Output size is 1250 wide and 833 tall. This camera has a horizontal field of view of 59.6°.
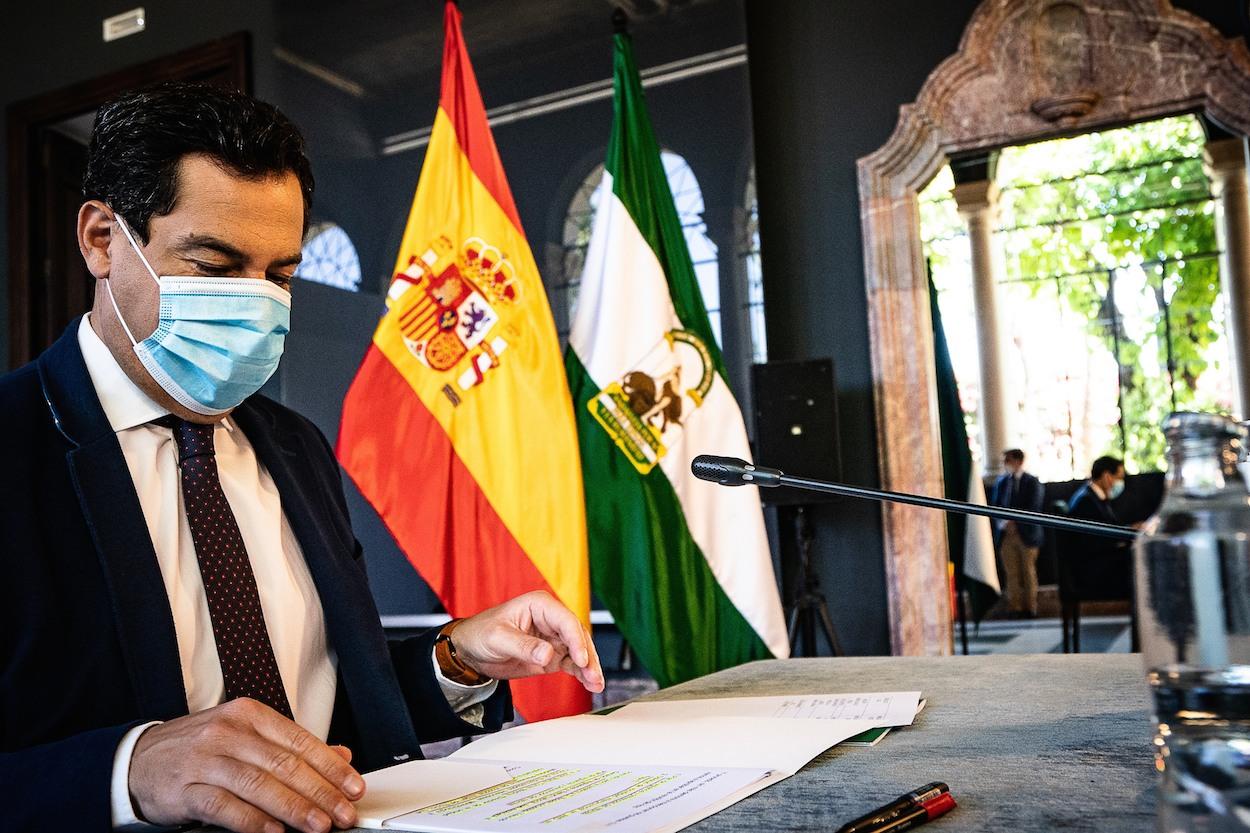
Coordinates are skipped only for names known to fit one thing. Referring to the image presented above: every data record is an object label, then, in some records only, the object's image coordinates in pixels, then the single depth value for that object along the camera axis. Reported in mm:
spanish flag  2982
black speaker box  3305
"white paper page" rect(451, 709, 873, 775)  949
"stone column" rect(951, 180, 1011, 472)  3314
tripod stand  3311
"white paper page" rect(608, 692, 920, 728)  1139
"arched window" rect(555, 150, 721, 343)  3670
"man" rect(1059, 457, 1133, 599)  3186
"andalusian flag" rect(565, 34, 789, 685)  3045
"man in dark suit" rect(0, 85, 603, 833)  1140
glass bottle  574
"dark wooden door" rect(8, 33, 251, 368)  4793
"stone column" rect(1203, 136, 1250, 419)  3123
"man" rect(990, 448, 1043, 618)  3260
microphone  1143
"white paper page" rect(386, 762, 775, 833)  745
